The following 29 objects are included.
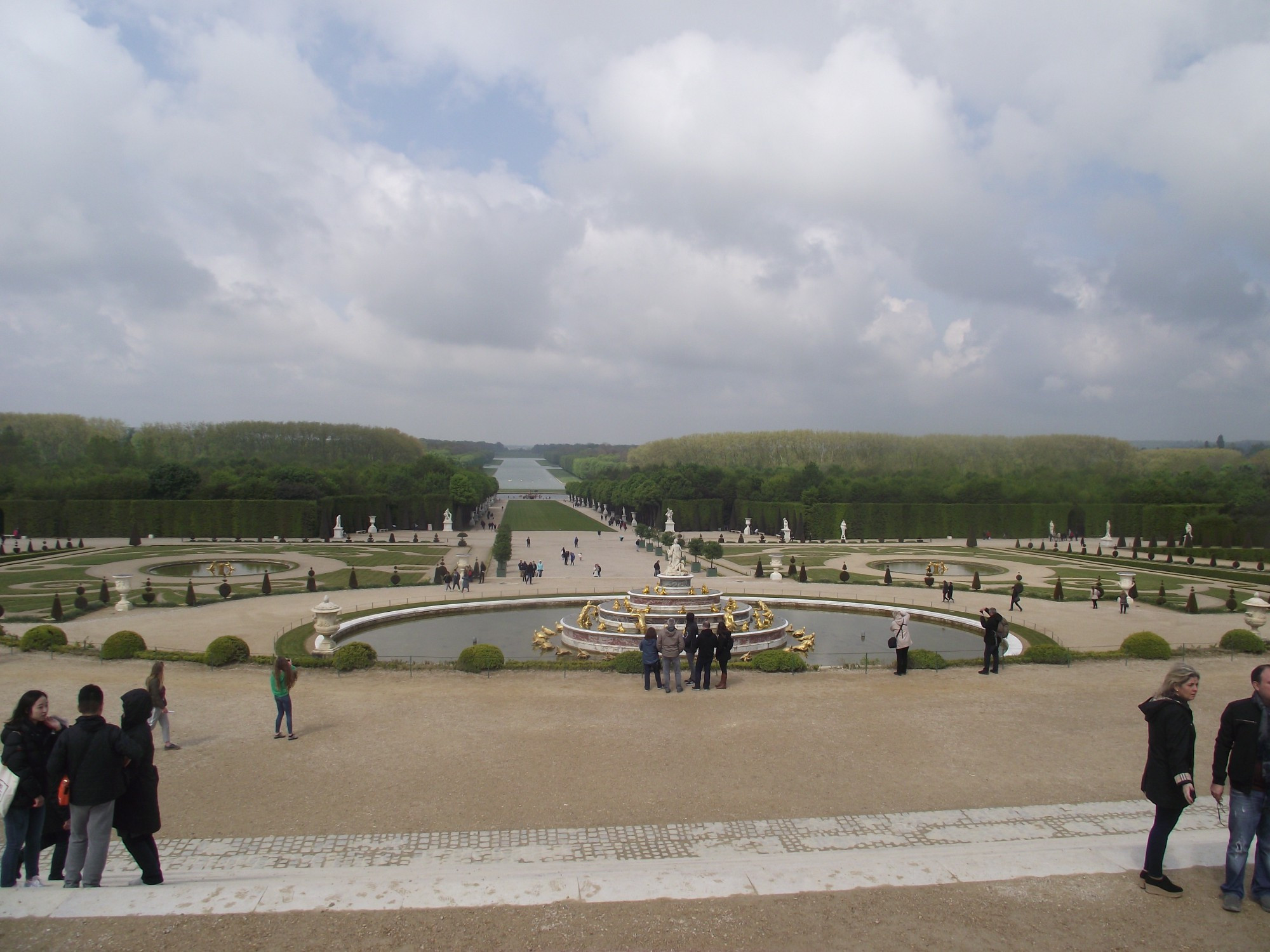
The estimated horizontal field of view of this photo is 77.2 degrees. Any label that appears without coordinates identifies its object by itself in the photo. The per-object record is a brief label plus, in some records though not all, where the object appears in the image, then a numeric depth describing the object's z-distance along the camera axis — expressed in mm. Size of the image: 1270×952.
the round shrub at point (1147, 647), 18516
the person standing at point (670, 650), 15070
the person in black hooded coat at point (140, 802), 6488
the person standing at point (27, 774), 6426
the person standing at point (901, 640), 16531
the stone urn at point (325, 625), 21219
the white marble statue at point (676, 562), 25422
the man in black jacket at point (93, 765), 6273
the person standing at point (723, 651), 15289
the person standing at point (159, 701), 10891
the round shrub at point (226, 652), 17688
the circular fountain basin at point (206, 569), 42688
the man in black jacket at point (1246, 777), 6219
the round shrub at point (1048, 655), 18062
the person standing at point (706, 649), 15070
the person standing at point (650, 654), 15227
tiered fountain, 22703
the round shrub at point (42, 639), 19172
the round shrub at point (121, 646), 18156
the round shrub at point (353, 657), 17312
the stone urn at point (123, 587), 28016
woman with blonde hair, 6430
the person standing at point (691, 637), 15461
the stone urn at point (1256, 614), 20875
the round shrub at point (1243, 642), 19234
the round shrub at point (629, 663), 16969
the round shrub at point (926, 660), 17281
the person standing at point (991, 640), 16484
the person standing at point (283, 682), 11719
